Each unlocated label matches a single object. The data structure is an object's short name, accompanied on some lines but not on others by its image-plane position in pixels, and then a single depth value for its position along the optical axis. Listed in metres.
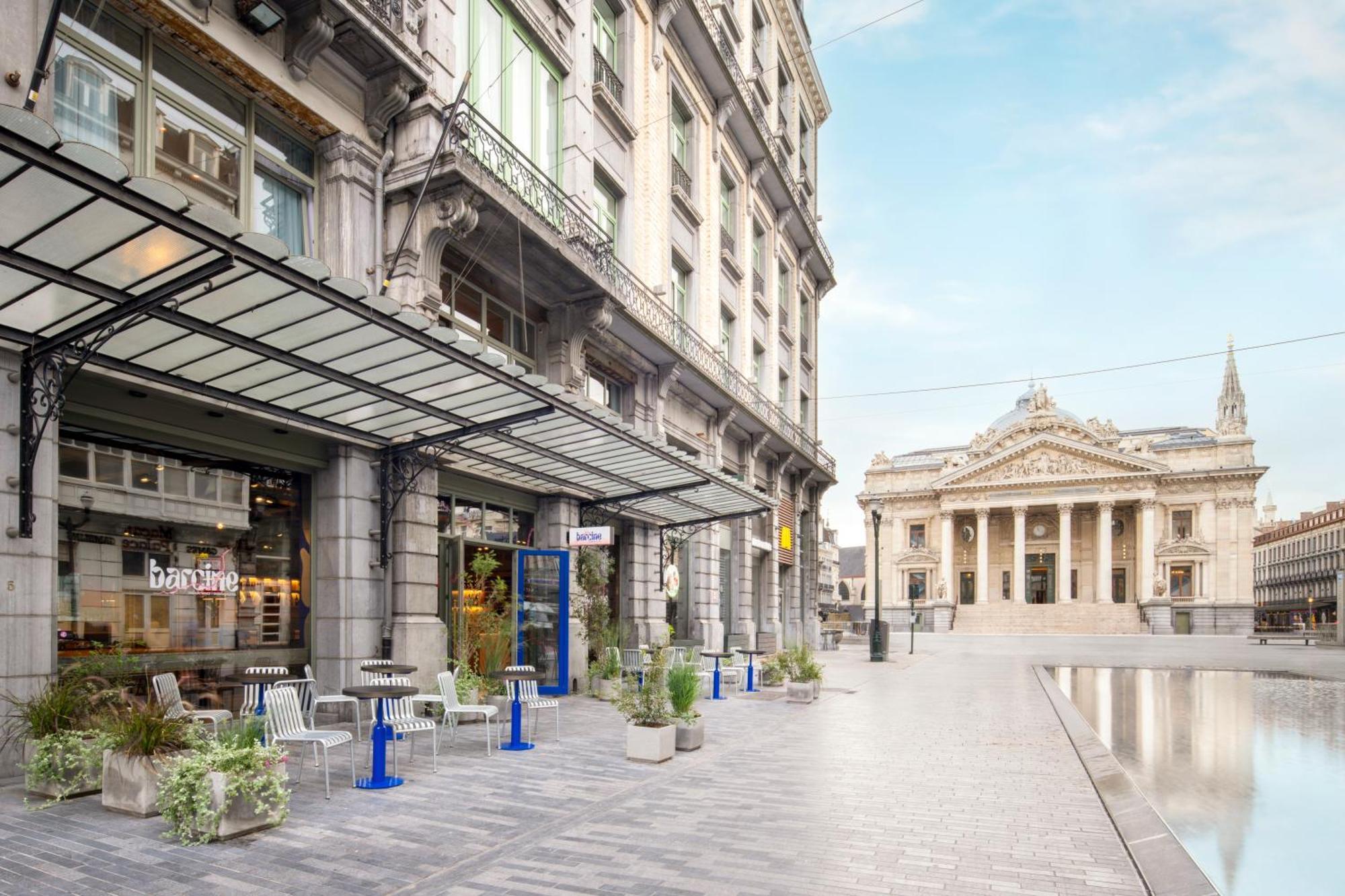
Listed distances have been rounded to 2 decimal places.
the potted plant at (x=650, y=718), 10.12
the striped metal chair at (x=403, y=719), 9.09
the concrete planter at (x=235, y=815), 6.55
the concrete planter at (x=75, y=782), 7.42
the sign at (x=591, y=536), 15.97
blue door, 16.28
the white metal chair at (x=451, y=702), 10.07
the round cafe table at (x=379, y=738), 8.37
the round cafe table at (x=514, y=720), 10.72
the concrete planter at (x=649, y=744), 10.09
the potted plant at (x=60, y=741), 7.41
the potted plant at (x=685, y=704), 10.84
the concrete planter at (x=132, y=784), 7.11
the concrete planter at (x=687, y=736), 10.92
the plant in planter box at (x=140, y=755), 7.12
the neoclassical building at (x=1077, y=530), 78.50
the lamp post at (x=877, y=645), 31.67
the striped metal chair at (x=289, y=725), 7.98
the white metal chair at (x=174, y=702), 8.59
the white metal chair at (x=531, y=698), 11.20
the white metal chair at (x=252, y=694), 10.03
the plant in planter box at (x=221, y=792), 6.52
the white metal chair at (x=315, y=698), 9.81
